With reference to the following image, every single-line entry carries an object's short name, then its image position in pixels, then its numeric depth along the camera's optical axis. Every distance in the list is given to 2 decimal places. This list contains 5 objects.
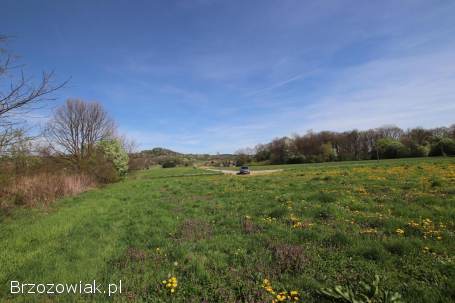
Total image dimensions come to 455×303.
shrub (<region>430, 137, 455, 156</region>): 48.59
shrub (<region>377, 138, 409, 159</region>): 58.56
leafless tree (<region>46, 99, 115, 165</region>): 33.47
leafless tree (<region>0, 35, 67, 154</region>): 5.64
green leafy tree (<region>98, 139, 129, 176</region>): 29.03
